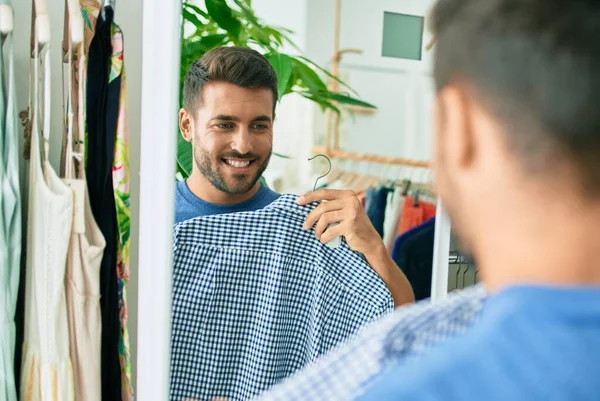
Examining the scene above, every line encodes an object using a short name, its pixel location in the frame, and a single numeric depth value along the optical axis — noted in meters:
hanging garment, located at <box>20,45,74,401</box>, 0.99
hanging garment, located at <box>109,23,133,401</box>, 1.03
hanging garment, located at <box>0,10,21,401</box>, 0.97
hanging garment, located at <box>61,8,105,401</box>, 1.00
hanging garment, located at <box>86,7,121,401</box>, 1.03
